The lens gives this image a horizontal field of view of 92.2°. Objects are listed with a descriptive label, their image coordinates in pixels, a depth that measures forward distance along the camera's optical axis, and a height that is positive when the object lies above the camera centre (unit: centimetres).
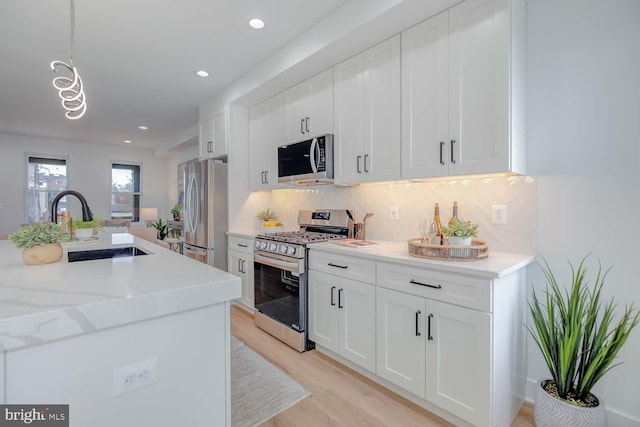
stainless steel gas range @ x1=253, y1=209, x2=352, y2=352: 252 -56
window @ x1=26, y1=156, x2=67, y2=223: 629 +56
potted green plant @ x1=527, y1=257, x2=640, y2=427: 144 -71
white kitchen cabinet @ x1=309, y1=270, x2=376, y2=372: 205 -78
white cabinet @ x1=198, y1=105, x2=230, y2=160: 374 +96
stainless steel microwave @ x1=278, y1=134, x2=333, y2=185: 266 +45
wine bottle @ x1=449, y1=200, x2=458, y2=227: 206 +1
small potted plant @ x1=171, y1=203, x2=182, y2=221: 576 -4
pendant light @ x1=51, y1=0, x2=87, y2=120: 180 +75
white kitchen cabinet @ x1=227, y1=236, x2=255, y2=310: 331 -59
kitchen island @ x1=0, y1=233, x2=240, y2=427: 70 -35
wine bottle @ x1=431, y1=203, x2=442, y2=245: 191 -11
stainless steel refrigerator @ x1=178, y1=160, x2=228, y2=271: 370 -2
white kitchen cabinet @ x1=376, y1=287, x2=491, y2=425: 152 -78
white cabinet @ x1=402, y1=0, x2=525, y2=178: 169 +72
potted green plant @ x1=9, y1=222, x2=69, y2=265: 126 -13
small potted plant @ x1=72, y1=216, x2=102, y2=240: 209 -13
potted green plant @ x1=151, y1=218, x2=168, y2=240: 668 -44
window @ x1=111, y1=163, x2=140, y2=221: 722 +44
